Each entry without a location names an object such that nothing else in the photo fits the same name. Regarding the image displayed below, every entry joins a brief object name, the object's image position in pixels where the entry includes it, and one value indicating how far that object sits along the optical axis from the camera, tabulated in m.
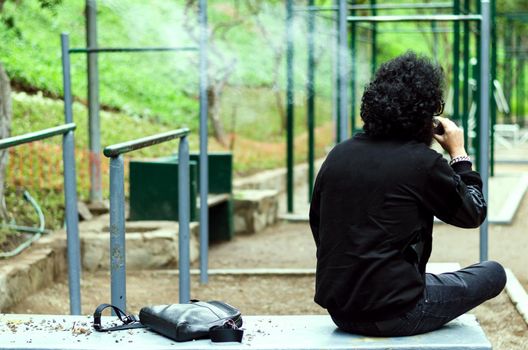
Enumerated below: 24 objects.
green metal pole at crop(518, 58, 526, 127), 37.35
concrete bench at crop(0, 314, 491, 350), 4.90
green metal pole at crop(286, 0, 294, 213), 14.82
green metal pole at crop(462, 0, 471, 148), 14.59
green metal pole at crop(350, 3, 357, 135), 16.99
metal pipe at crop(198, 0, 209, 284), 10.15
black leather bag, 4.97
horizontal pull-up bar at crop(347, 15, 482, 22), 9.69
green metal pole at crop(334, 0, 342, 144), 20.77
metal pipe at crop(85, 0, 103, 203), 13.18
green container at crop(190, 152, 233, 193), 13.49
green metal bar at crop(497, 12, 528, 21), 21.55
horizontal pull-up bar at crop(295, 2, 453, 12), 15.00
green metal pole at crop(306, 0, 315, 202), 15.50
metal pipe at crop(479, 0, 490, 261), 8.73
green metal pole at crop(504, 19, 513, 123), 28.60
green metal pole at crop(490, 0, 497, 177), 18.50
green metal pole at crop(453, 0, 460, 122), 14.83
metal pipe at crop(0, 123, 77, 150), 6.23
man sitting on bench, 4.90
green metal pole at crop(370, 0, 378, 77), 19.76
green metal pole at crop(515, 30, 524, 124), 34.06
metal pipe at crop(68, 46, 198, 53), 10.31
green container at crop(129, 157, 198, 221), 11.71
